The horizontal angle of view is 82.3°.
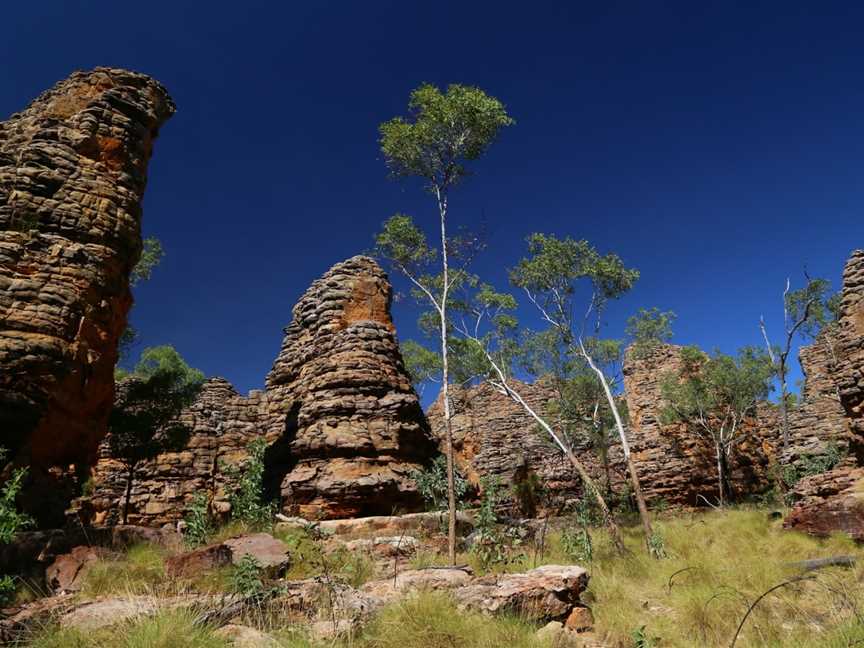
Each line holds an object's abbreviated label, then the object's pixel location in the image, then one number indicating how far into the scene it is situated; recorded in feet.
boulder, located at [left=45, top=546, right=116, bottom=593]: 27.02
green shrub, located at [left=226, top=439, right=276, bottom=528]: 44.80
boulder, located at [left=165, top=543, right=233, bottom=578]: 27.37
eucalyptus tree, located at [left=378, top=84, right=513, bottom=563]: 63.05
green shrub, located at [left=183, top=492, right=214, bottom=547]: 36.76
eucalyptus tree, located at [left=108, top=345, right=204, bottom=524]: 56.39
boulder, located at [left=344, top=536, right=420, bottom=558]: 40.67
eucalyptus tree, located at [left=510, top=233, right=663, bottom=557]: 73.72
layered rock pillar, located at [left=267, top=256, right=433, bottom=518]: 47.91
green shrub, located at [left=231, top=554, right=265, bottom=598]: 21.55
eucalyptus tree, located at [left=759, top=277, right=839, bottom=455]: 96.48
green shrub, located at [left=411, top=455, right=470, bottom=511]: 48.49
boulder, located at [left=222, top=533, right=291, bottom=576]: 28.66
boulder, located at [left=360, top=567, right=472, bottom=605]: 23.39
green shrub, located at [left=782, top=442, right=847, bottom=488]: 63.41
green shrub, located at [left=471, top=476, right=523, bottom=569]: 34.53
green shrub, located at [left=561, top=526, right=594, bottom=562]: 36.52
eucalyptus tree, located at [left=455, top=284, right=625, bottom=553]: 74.74
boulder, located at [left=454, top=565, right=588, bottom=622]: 21.81
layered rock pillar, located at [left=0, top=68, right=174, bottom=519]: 34.58
